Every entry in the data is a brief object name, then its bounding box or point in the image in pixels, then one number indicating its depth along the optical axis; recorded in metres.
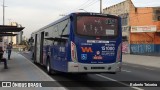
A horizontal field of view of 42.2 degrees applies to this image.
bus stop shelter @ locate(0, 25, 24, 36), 12.49
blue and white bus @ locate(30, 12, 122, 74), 8.57
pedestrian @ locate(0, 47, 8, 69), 12.73
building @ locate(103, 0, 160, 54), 32.06
